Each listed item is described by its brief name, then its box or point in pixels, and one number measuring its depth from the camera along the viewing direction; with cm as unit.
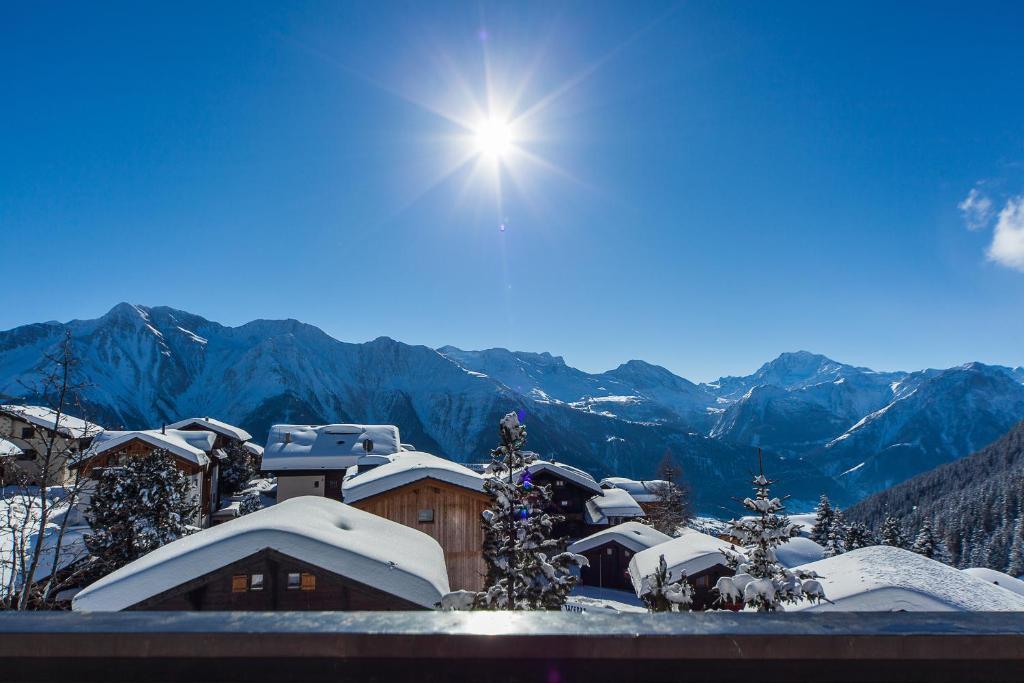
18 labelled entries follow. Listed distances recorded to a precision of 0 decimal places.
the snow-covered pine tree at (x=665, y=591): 1724
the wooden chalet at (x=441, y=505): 2280
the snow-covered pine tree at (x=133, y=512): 2186
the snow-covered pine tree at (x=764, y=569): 1519
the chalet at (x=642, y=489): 7150
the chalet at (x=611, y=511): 5319
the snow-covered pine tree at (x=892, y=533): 5669
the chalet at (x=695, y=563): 3375
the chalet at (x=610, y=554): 4578
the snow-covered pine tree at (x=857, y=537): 5781
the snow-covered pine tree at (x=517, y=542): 1677
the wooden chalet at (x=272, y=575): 1067
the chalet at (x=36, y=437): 4372
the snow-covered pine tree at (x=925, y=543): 6122
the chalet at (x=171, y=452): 3853
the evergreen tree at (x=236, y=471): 5816
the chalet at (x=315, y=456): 4797
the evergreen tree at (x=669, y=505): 6606
